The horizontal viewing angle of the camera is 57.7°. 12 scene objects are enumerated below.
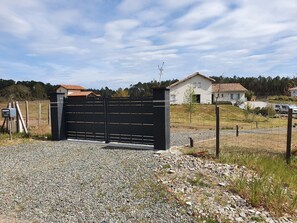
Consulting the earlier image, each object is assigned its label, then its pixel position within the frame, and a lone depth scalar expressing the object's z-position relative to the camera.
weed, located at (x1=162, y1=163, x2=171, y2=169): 6.38
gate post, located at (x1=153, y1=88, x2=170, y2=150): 8.33
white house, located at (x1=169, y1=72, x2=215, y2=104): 50.22
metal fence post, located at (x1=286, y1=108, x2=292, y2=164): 7.36
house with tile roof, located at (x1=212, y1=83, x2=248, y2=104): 57.22
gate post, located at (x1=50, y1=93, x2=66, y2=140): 10.82
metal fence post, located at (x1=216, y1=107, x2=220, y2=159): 7.32
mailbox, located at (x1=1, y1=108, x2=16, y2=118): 11.73
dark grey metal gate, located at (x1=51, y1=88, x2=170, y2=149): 8.41
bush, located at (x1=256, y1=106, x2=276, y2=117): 35.41
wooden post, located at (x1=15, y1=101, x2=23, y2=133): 12.54
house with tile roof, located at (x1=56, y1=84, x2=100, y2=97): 60.08
